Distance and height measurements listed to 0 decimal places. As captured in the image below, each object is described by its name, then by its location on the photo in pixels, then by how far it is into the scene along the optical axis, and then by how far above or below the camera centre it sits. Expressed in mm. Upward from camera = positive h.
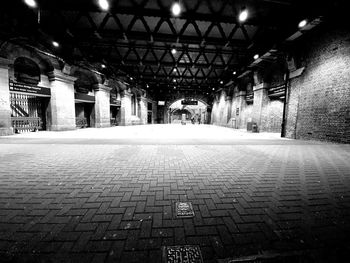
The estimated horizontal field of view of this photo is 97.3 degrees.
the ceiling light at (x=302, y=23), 7086 +4628
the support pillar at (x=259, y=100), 14047 +1955
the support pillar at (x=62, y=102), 12047 +1144
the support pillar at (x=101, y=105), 16766 +1396
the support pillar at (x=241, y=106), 18797 +1833
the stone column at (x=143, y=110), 28208 +1574
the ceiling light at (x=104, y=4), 6293 +4705
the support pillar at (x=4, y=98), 9000 +979
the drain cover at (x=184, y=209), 2113 -1294
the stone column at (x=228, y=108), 23000 +1887
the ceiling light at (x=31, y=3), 6010 +4436
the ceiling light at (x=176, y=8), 6266 +4625
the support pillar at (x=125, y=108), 22203 +1399
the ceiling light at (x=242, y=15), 6764 +4764
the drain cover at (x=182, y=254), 1430 -1301
